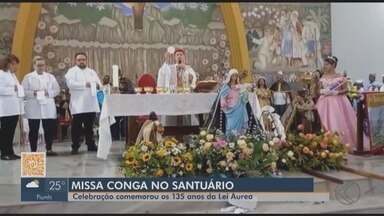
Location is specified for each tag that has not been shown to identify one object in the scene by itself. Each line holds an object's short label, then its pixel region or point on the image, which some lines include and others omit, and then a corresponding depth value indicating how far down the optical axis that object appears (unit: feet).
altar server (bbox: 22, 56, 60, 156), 23.73
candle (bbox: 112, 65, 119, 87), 24.39
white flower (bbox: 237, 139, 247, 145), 16.62
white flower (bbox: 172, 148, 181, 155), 16.42
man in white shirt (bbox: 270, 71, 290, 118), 36.99
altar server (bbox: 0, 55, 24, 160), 22.72
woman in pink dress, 23.94
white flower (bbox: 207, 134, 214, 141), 17.20
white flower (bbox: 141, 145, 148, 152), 16.70
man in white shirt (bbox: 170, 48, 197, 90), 24.03
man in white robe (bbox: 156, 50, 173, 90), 23.93
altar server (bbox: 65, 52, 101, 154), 25.09
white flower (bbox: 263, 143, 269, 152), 16.84
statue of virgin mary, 21.52
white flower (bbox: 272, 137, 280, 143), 18.00
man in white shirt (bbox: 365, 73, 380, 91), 40.10
